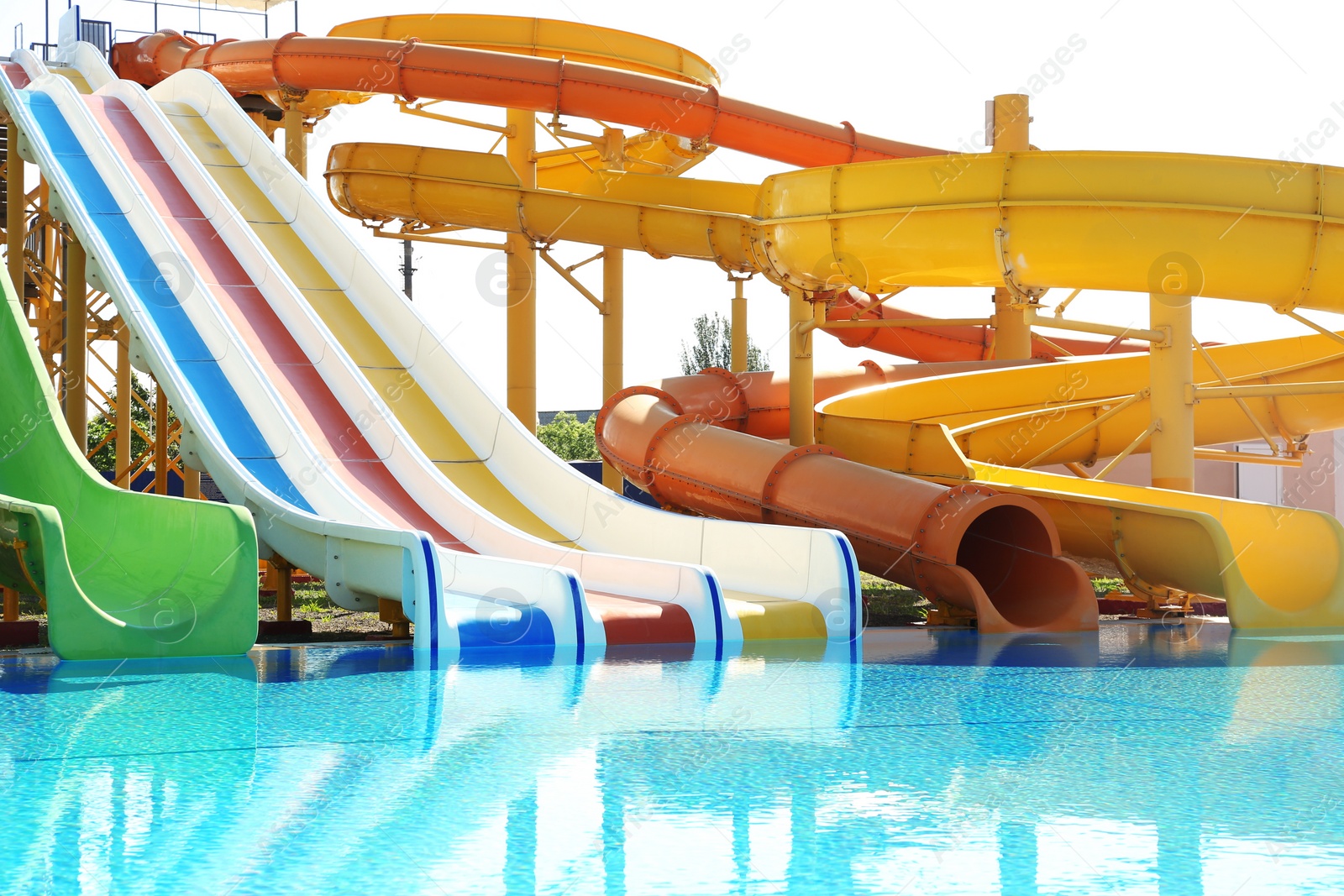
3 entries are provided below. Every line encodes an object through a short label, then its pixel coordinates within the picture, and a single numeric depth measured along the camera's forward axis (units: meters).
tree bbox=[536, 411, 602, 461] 43.12
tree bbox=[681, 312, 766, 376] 47.53
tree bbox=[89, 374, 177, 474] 29.33
